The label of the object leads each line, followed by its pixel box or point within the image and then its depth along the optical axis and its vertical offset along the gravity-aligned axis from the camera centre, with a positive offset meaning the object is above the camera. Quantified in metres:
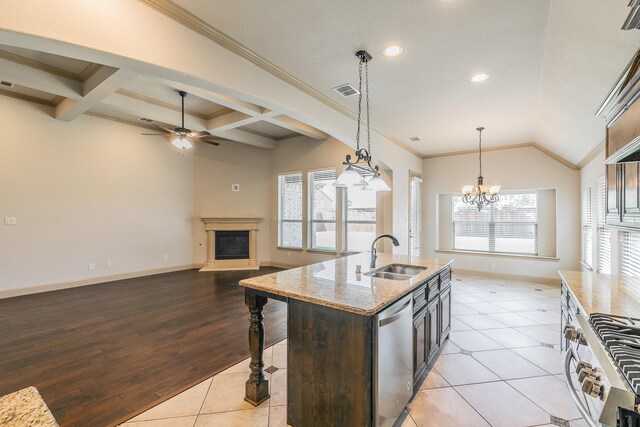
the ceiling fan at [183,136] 4.97 +1.39
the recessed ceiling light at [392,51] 2.67 +1.57
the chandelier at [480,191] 5.02 +0.43
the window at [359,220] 6.42 -0.12
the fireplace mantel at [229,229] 7.31 -0.58
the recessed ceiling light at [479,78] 3.13 +1.54
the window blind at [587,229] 4.85 -0.24
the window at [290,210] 7.52 +0.12
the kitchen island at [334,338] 1.66 -0.81
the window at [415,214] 6.56 +0.02
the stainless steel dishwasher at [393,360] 1.69 -0.95
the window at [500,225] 6.21 -0.23
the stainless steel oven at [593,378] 1.03 -0.71
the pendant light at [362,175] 2.85 +0.43
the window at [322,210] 6.99 +0.12
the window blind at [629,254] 2.88 -0.41
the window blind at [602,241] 3.94 -0.37
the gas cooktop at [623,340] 1.04 -0.57
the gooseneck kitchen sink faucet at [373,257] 2.83 -0.44
